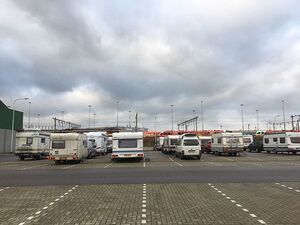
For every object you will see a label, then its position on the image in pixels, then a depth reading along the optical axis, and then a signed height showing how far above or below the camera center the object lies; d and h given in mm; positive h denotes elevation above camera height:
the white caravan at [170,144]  31740 -783
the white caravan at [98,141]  30103 -269
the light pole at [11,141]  40760 -166
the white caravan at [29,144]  25143 -476
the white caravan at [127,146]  20577 -640
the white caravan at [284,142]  28418 -567
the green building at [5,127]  41881 +2501
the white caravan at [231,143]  27053 -644
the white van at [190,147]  22742 -903
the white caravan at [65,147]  19722 -661
